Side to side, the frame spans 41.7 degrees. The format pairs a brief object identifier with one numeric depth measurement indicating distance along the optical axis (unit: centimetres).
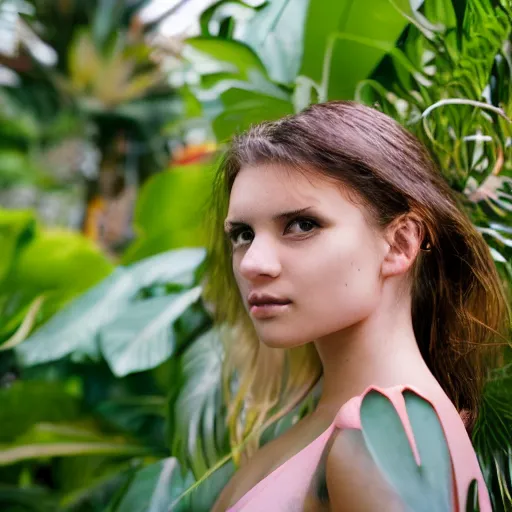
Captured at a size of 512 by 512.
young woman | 56
